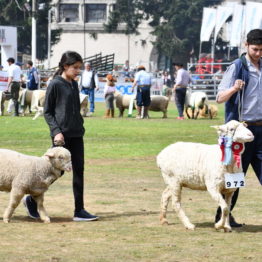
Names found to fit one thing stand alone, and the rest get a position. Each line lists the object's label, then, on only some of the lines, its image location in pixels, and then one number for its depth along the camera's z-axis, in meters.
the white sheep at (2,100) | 33.62
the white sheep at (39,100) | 32.56
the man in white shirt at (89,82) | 34.41
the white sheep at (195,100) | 33.28
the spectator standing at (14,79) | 32.12
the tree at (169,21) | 99.12
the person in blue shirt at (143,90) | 31.98
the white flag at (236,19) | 54.31
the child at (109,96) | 32.78
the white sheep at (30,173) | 10.60
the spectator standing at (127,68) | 63.73
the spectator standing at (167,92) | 42.59
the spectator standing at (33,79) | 34.66
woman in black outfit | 10.82
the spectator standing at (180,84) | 31.44
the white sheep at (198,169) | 9.88
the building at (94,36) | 106.62
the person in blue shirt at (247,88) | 9.91
